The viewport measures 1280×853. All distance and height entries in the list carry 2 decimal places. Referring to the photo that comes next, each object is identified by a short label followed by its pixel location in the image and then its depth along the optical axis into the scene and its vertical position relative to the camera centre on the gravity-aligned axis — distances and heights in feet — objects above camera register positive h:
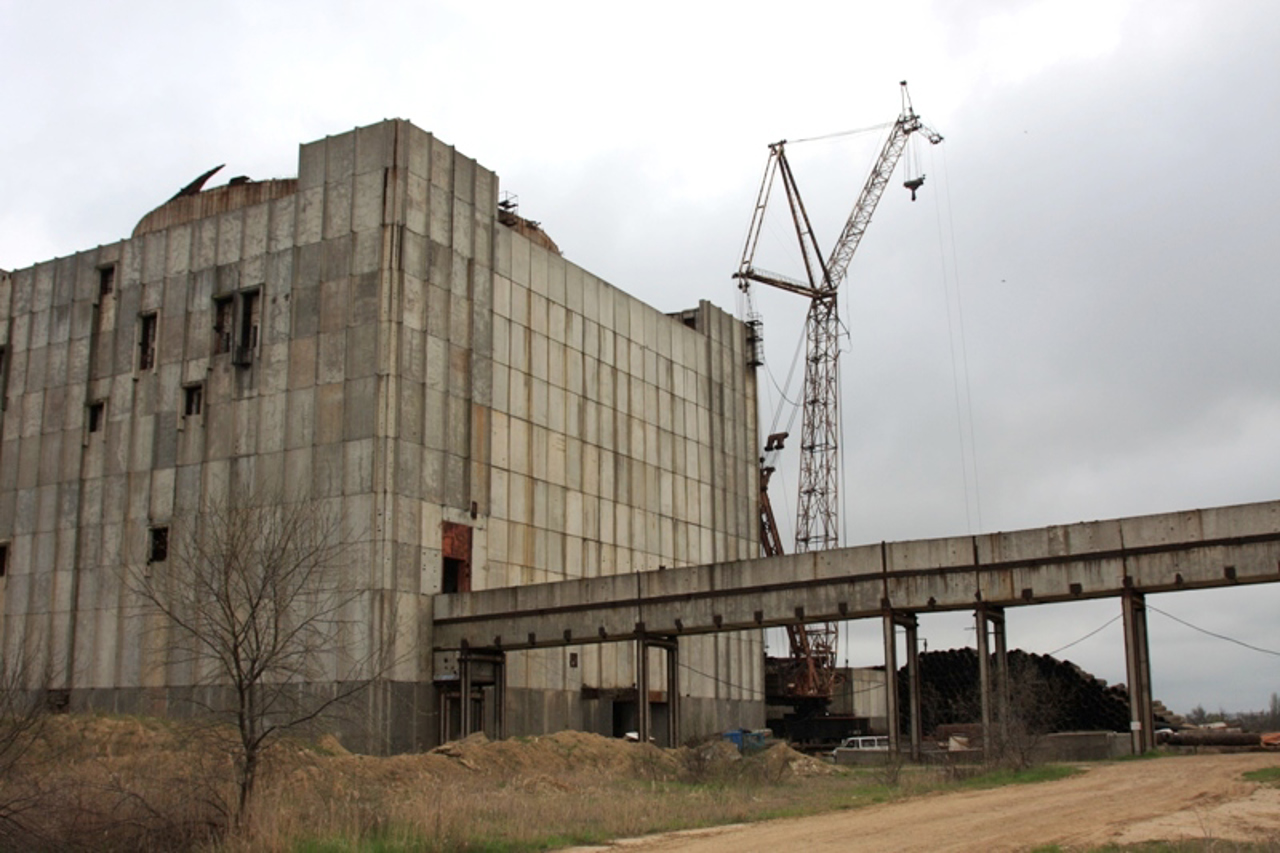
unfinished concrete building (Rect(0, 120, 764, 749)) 153.28 +36.02
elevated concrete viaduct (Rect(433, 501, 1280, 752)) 114.42 +10.27
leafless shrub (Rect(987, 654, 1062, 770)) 105.40 -3.35
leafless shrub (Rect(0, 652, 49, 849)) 64.28 -5.13
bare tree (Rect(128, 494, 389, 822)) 141.79 +9.35
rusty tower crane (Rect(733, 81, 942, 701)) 273.33 +63.30
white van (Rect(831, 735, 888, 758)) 192.11 -7.73
